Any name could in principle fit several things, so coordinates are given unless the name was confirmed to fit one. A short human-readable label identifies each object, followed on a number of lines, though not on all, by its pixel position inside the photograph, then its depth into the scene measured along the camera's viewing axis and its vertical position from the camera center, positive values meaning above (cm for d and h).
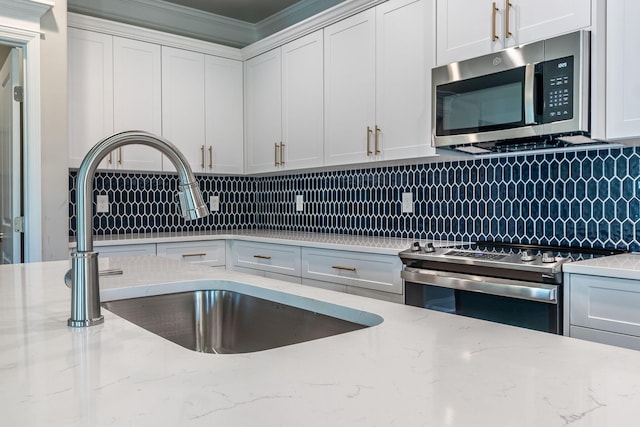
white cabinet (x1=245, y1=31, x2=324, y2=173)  356 +70
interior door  310 +26
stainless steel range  196 -32
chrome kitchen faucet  95 -1
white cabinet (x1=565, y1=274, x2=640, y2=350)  175 -37
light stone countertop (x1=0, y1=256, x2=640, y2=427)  59 -24
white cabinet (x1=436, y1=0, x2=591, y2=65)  219 +81
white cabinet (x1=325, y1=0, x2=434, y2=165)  283 +70
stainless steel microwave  212 +46
